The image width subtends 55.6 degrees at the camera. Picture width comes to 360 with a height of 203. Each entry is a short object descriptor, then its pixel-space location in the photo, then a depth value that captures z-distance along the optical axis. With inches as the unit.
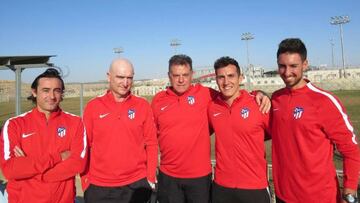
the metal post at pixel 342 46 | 2311.8
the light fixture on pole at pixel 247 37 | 2535.9
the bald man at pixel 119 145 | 137.9
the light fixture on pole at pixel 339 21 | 2532.5
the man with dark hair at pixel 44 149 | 114.7
